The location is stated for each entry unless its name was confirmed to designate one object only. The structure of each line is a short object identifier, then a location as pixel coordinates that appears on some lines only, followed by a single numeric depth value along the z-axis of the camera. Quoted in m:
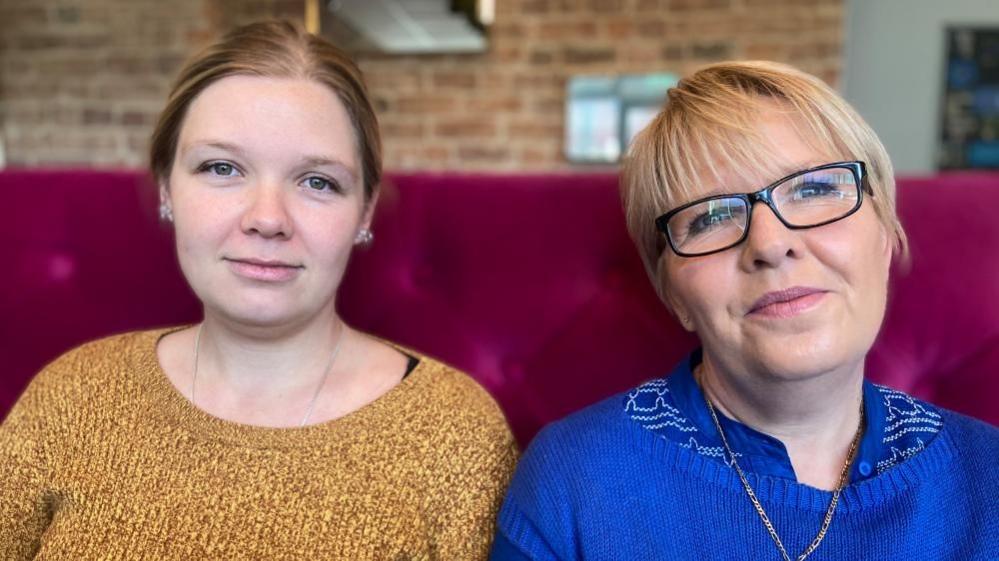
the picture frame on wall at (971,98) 3.00
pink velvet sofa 1.29
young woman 1.09
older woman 0.95
